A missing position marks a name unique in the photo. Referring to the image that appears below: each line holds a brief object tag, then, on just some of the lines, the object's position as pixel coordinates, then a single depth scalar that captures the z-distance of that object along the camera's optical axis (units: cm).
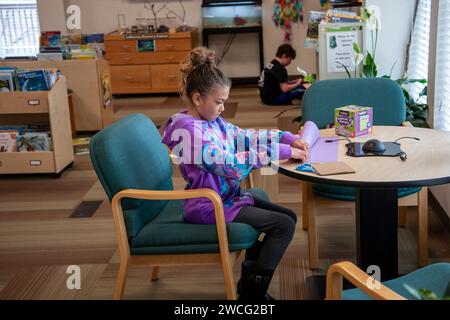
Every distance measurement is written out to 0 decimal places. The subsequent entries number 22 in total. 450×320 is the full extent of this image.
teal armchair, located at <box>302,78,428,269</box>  310
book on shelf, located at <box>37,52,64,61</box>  580
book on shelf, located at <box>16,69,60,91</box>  473
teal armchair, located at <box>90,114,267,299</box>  229
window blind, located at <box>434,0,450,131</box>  371
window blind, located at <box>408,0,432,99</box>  443
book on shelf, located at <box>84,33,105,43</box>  833
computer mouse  239
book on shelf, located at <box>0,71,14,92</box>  474
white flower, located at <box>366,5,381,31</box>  393
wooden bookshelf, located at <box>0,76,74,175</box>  466
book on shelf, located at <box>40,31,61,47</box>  760
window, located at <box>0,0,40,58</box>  888
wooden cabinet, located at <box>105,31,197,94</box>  800
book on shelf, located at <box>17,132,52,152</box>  470
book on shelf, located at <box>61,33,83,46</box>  795
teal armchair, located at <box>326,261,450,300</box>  147
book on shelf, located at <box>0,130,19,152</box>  474
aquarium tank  837
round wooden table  210
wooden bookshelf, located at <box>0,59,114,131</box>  576
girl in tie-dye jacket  234
